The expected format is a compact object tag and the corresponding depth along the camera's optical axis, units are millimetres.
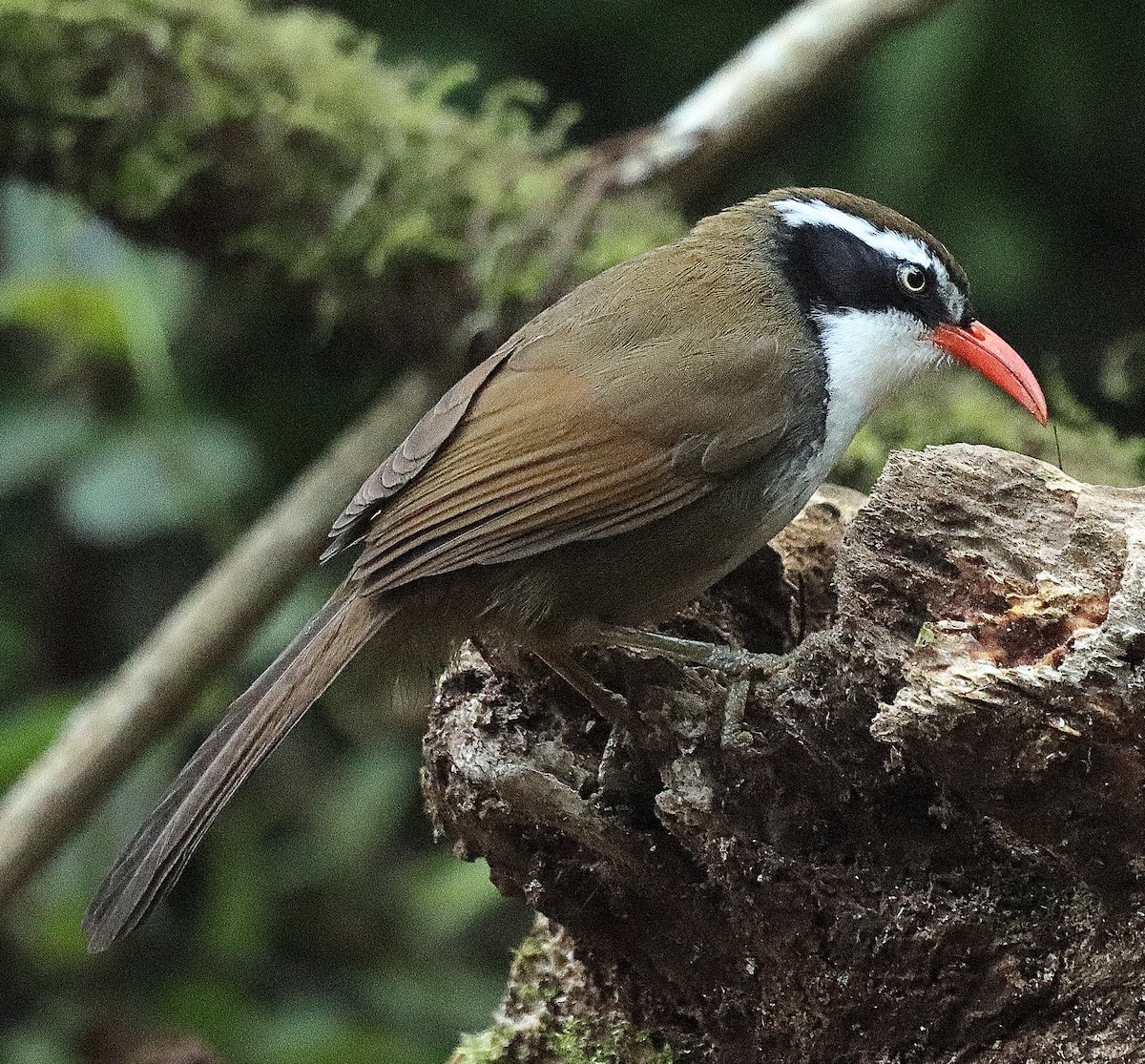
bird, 4797
